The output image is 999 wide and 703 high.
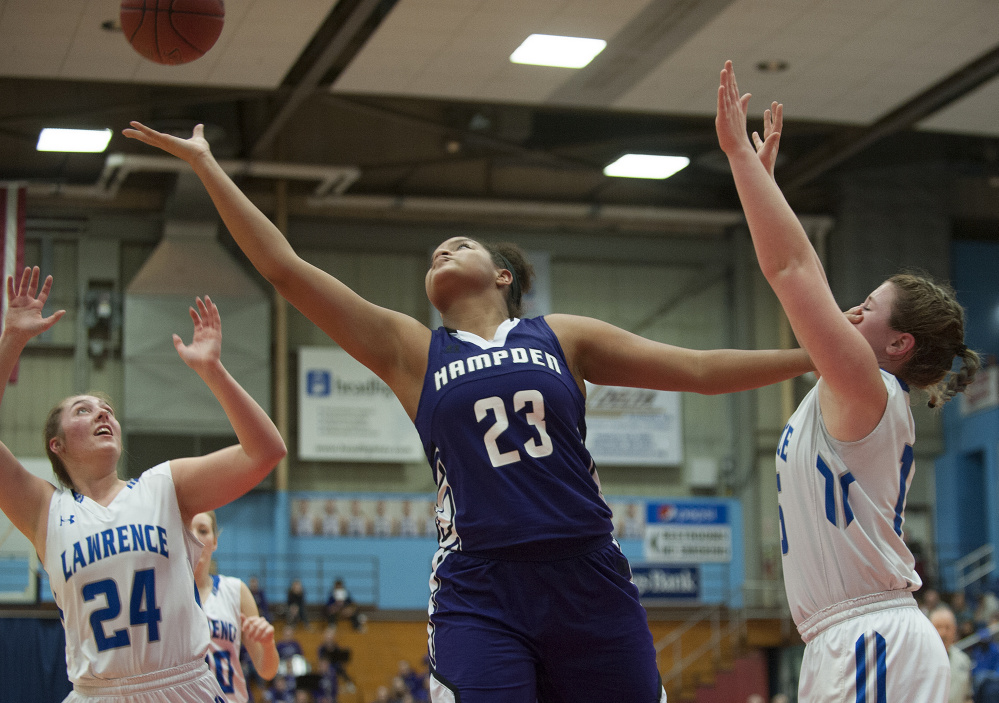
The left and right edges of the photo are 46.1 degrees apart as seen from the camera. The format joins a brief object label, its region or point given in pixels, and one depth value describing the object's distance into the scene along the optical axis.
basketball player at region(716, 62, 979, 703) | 2.95
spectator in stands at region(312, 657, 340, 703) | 16.81
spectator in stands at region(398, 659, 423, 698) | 17.94
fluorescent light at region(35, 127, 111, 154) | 17.98
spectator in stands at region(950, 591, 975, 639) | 18.74
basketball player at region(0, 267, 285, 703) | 3.88
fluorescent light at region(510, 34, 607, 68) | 15.53
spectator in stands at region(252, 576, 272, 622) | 17.84
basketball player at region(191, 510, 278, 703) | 5.82
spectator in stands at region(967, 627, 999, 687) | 15.52
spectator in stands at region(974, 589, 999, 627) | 18.72
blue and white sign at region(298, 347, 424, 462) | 21.59
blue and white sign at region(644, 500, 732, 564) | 22.27
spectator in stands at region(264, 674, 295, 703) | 16.33
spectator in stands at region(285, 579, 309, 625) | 18.77
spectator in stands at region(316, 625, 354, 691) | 17.89
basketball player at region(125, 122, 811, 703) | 3.05
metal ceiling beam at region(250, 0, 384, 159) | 14.55
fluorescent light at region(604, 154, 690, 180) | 20.14
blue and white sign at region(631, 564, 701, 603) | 21.66
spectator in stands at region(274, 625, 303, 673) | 17.28
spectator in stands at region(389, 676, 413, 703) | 17.33
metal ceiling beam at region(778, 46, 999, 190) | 16.70
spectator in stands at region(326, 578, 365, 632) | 19.12
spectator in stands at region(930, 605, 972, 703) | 10.51
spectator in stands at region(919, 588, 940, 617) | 18.16
